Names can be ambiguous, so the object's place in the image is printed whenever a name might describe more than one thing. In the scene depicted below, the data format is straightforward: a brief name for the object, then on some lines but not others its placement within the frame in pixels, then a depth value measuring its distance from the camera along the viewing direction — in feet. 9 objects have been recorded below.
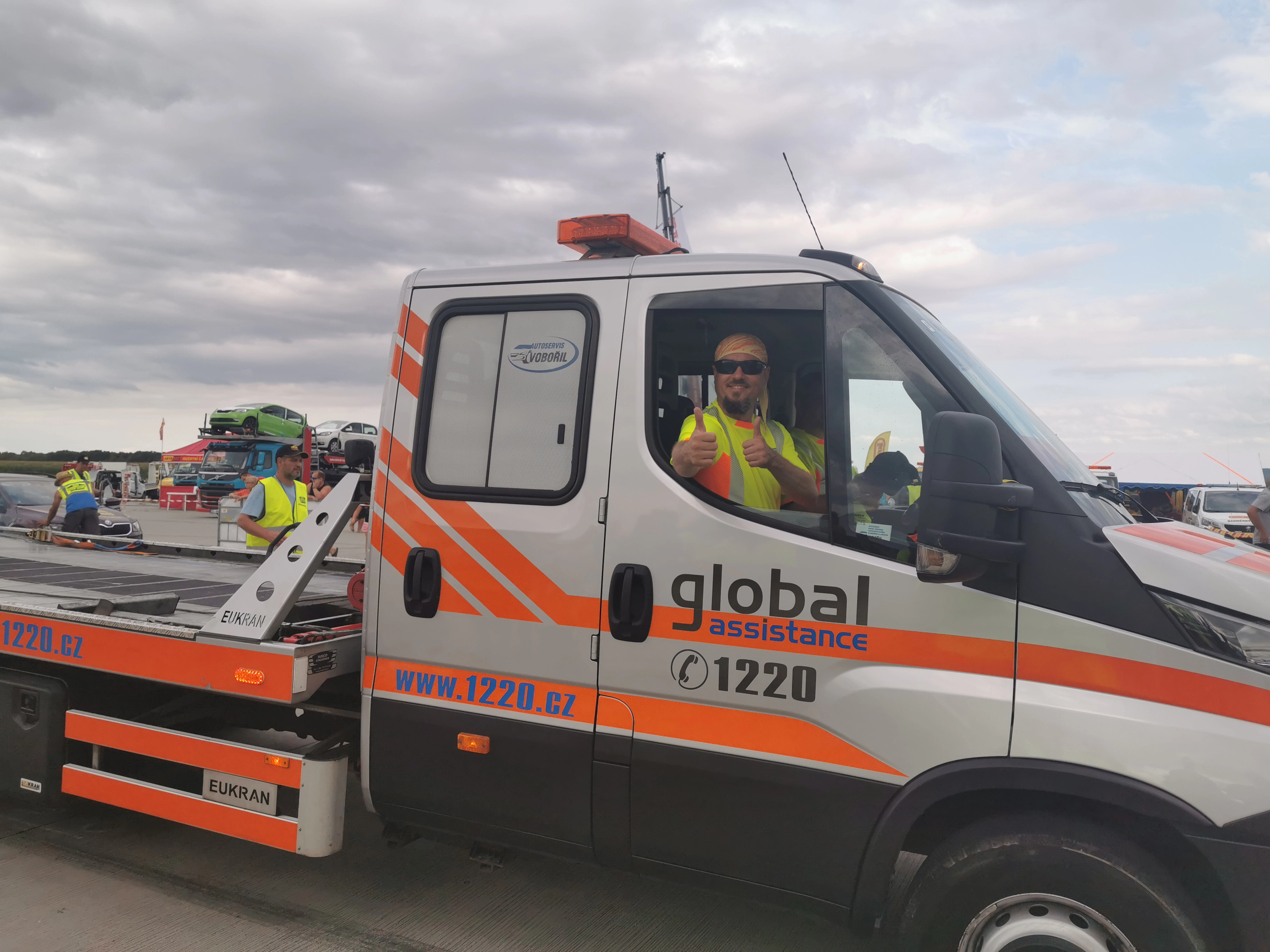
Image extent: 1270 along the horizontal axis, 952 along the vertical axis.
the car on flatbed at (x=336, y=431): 95.11
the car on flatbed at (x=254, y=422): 86.38
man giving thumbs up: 8.94
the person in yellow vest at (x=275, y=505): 20.39
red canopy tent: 107.34
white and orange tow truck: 7.36
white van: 55.67
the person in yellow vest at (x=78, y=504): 33.01
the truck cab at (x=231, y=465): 76.02
